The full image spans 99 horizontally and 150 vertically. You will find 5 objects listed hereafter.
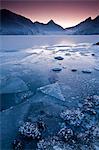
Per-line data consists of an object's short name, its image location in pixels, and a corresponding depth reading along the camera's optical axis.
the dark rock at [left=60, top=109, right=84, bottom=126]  2.04
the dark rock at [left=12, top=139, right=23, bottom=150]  1.61
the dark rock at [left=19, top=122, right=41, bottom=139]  1.77
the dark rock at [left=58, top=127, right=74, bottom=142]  1.74
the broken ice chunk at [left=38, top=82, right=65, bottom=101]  2.79
